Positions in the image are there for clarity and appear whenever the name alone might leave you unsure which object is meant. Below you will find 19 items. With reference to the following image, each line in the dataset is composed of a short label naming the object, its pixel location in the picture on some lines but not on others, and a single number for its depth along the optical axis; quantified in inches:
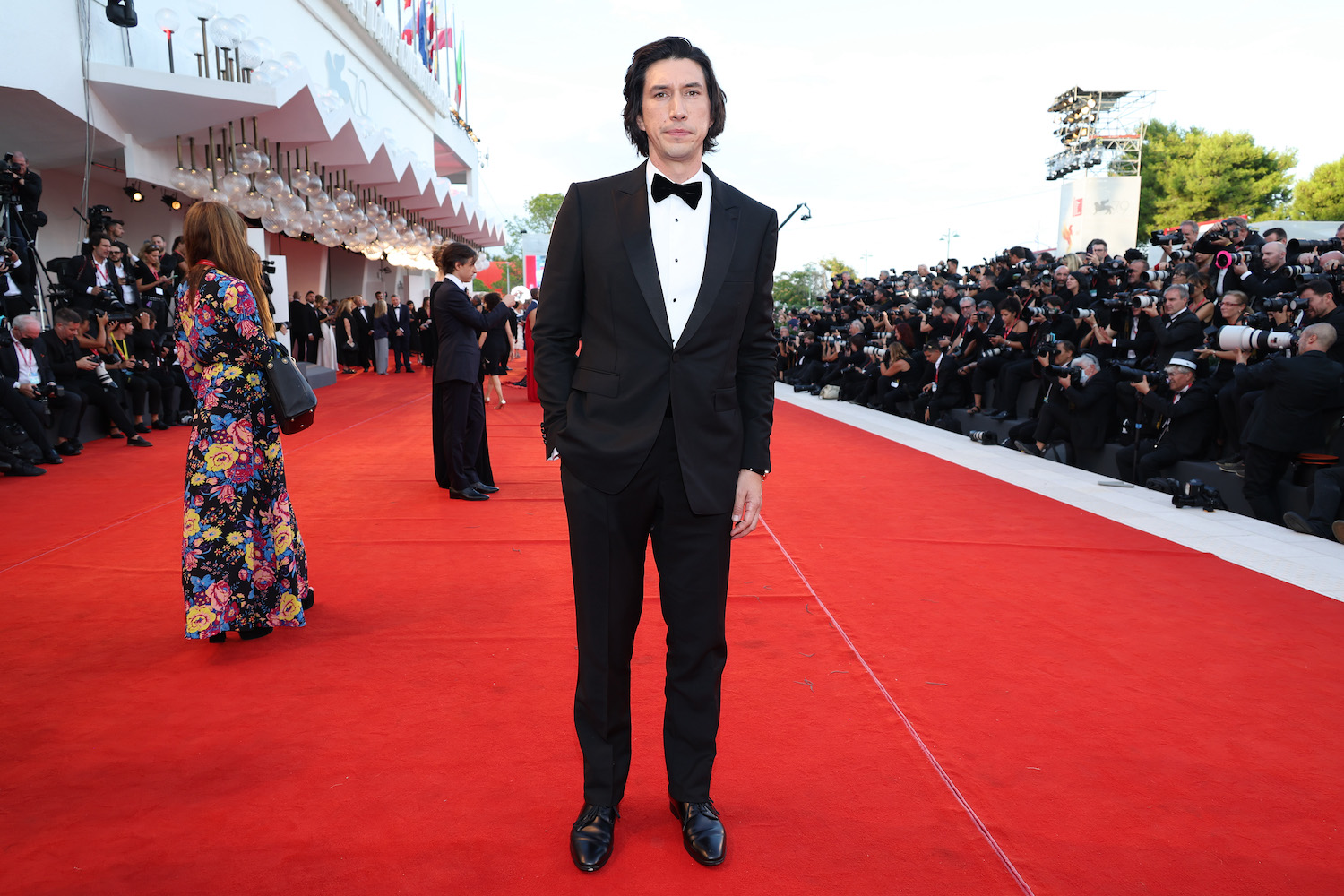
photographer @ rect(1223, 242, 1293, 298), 271.6
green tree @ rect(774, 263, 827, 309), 1719.2
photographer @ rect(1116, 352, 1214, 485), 261.9
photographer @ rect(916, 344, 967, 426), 431.8
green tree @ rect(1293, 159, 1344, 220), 1520.7
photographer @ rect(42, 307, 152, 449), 317.7
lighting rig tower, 1745.8
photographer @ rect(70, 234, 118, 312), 338.6
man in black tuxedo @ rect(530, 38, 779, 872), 76.3
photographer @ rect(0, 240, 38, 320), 292.7
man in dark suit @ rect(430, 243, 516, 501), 221.9
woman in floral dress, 127.0
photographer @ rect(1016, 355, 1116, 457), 305.6
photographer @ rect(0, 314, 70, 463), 277.7
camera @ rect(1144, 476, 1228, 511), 239.1
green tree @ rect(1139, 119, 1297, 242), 1684.3
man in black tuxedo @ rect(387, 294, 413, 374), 810.2
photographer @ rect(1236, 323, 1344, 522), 219.8
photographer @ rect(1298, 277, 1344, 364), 227.5
